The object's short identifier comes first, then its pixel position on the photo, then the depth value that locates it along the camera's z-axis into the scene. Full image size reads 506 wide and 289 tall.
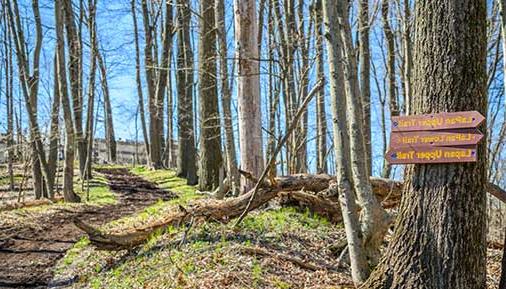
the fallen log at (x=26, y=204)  10.25
